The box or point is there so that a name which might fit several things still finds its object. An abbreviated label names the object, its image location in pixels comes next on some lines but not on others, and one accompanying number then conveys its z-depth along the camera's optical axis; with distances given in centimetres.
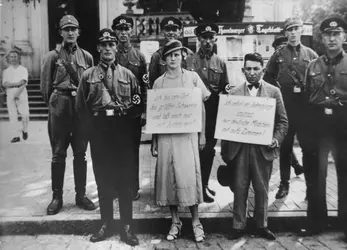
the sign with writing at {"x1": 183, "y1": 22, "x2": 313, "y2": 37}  755
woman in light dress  429
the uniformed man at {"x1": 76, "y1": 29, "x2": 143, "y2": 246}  434
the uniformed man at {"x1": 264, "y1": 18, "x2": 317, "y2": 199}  526
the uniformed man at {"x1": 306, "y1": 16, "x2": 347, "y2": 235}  430
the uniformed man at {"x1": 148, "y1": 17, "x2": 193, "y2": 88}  529
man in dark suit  428
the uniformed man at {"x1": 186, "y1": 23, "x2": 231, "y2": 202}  515
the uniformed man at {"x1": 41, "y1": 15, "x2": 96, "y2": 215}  486
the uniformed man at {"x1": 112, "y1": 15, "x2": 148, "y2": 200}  529
